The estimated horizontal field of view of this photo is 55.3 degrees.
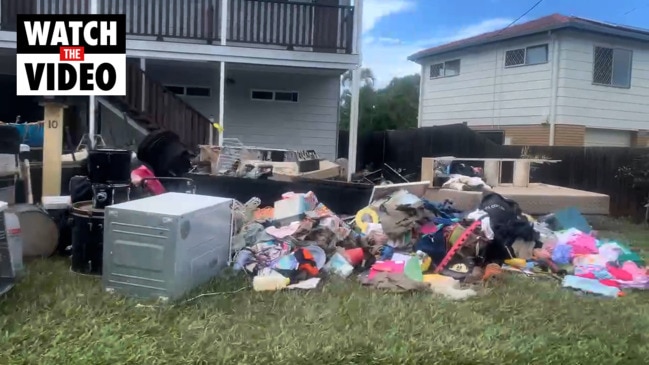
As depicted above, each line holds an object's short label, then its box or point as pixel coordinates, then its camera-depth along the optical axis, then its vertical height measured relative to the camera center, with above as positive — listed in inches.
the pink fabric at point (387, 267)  224.5 -46.8
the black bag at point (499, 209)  274.2 -29.1
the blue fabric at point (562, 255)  255.0 -44.2
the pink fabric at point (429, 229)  258.5 -36.4
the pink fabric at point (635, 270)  238.5 -47.6
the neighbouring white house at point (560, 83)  637.3 +70.8
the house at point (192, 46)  472.1 +68.2
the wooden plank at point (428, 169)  380.2 -16.8
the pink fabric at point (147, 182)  282.0 -23.4
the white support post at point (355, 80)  486.3 +46.4
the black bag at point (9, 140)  264.1 -6.5
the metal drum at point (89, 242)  219.6 -40.6
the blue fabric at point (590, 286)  220.1 -49.5
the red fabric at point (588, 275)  233.5 -47.9
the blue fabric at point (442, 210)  287.4 -31.9
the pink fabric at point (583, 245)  261.6 -41.3
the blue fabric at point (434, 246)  245.6 -41.5
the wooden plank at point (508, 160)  401.5 -9.6
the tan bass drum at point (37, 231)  238.2 -41.0
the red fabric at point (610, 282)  229.8 -49.4
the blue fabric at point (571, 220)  322.7 -37.8
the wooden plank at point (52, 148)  282.7 -9.7
